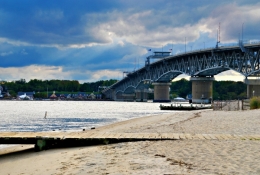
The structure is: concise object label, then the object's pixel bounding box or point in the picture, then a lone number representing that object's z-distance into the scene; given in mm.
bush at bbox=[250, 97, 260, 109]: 46038
